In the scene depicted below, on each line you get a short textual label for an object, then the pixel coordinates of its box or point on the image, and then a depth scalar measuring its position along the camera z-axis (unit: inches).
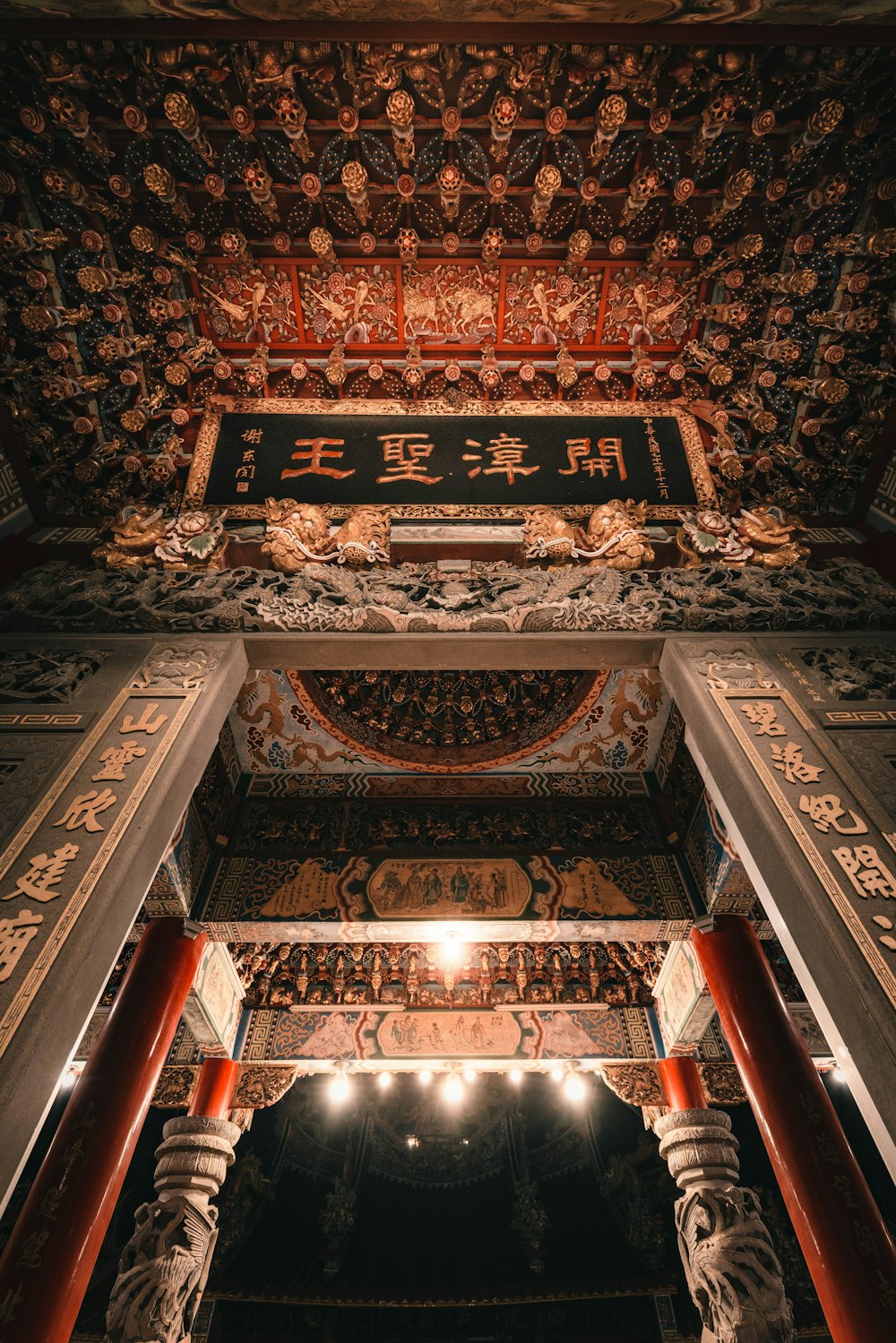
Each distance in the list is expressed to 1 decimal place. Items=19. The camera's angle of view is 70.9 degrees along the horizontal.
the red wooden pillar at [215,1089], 227.8
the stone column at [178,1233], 172.9
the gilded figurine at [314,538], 161.2
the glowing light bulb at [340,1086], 254.4
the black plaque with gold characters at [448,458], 176.6
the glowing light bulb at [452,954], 232.8
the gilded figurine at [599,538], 162.4
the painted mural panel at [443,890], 205.9
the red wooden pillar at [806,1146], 142.5
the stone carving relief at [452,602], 146.9
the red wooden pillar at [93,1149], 140.9
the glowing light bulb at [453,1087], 256.9
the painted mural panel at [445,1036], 248.8
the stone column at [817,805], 85.7
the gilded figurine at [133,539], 161.5
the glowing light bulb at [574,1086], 261.1
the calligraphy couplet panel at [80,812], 82.9
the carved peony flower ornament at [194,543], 162.6
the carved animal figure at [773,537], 163.8
